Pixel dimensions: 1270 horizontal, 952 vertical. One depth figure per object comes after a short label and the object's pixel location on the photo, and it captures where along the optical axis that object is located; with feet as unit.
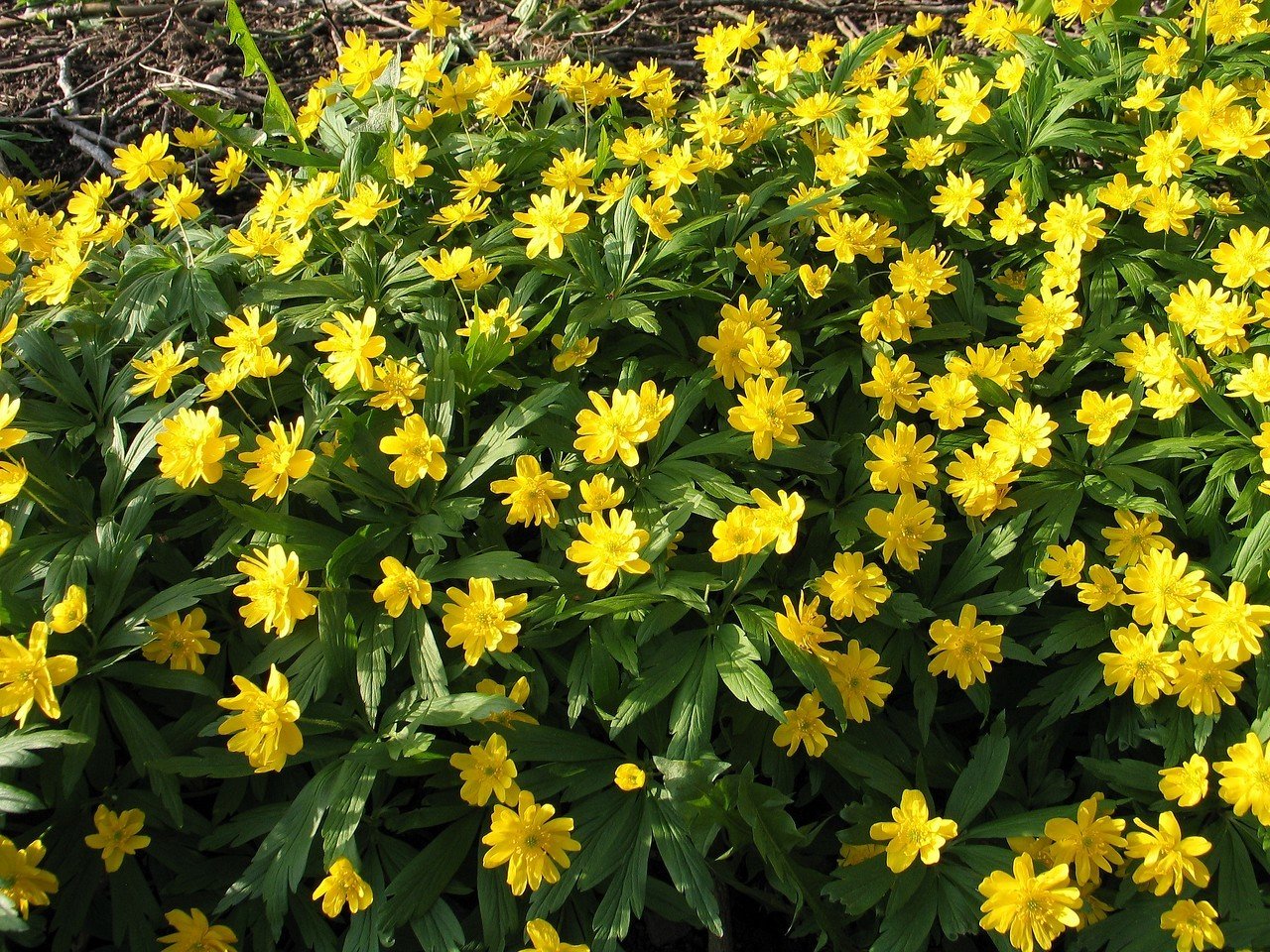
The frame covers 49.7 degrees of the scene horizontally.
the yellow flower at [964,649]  1.07
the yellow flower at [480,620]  1.01
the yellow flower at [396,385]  1.13
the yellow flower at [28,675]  0.98
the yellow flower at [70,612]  1.00
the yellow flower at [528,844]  0.96
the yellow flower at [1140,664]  1.03
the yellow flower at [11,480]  1.06
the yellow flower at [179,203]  1.32
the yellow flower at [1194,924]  0.97
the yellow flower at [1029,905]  0.94
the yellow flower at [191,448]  1.05
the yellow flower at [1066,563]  1.09
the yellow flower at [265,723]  0.97
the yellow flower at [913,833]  0.99
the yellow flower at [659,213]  1.23
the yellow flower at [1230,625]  0.99
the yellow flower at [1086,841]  0.99
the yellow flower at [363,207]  1.23
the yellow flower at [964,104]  1.32
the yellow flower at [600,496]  1.07
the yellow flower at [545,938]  0.95
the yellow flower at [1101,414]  1.14
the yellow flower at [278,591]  0.99
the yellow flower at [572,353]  1.19
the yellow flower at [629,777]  1.00
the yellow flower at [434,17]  1.37
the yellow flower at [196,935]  1.00
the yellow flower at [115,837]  1.02
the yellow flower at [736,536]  1.02
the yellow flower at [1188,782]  0.99
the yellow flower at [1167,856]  0.97
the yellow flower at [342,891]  0.97
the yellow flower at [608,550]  1.02
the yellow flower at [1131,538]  1.10
